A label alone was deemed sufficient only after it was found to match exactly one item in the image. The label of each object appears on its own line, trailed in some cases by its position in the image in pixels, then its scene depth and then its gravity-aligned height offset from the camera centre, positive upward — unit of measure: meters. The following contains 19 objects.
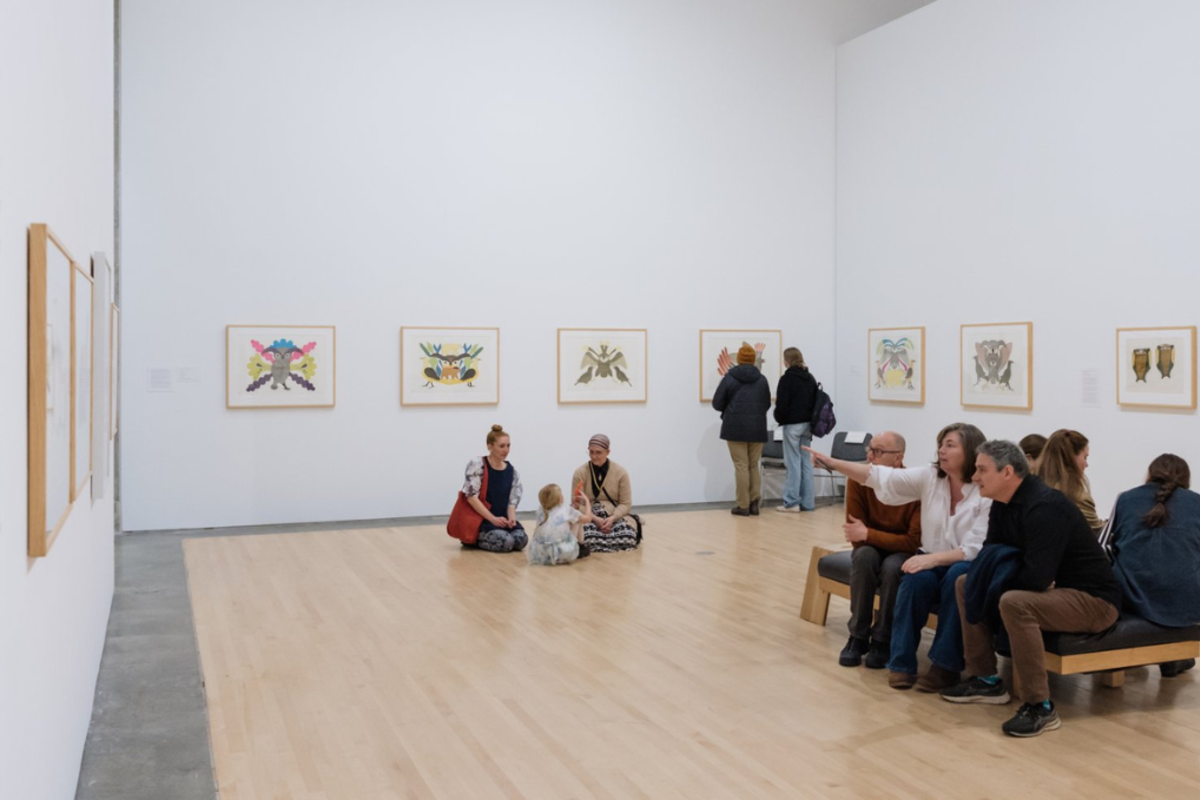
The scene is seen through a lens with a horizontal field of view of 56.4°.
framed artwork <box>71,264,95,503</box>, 4.77 +0.05
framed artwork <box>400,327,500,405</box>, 14.18 +0.32
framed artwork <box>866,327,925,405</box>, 14.78 +0.38
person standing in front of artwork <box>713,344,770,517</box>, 14.65 -0.40
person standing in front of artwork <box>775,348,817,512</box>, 14.89 -0.32
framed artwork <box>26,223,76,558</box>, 3.47 +0.00
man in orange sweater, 7.09 -1.08
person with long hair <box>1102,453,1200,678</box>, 6.26 -0.89
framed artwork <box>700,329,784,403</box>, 15.81 +0.56
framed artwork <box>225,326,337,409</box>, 13.36 +0.29
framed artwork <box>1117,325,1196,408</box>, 10.95 +0.27
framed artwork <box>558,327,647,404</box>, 15.01 +0.36
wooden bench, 6.05 -1.41
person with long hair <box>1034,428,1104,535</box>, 7.00 -0.44
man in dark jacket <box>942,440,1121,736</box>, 5.93 -0.97
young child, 10.77 -1.37
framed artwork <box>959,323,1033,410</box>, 13.02 +0.34
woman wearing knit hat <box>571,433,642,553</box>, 11.41 -1.10
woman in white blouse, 6.54 -0.91
